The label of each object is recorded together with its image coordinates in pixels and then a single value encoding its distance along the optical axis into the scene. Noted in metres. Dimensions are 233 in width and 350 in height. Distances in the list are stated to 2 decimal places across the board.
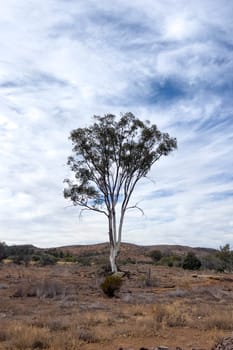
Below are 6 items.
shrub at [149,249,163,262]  62.69
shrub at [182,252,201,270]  48.80
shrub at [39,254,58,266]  49.17
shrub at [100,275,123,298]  21.83
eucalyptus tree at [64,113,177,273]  32.97
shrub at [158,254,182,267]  51.78
